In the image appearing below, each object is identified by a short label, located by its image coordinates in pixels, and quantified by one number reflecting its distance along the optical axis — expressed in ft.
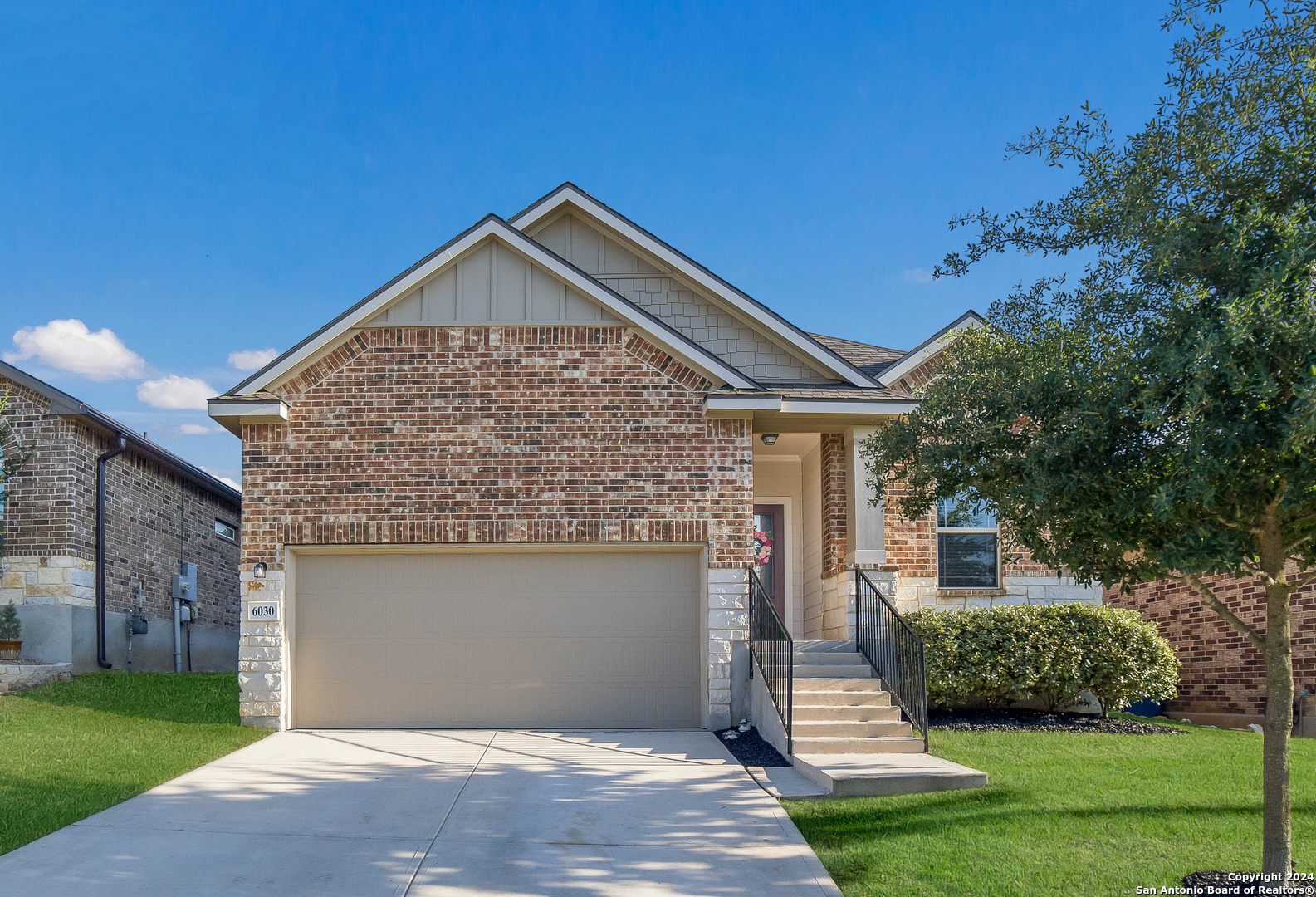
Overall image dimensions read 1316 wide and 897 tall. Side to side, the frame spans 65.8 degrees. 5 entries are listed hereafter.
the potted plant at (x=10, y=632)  46.11
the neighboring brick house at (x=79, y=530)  48.19
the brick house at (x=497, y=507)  39.47
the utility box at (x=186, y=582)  59.67
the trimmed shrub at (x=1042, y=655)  38.63
